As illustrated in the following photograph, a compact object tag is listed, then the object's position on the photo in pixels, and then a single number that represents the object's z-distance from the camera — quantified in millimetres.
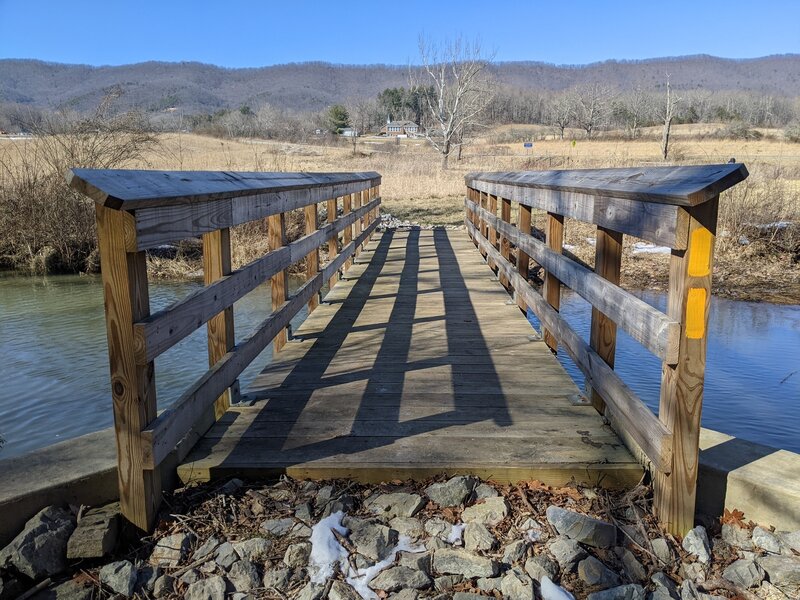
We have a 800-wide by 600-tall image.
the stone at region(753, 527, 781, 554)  2463
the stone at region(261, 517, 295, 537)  2555
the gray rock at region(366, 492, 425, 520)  2675
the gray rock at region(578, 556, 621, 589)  2283
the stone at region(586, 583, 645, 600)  2197
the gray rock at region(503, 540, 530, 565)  2396
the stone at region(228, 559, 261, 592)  2301
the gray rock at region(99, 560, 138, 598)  2268
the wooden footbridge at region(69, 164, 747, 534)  2408
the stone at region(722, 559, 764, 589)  2311
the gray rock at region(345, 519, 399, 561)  2439
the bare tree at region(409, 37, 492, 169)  54688
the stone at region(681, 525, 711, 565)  2438
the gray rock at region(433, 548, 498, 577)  2326
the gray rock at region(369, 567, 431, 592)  2270
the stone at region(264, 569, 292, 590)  2301
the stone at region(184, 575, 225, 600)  2246
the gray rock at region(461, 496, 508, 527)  2623
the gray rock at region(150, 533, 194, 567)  2430
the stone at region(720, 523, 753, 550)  2529
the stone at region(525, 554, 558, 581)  2314
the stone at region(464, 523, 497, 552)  2461
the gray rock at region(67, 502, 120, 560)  2373
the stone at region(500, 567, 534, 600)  2219
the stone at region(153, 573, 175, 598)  2283
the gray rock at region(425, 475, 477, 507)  2736
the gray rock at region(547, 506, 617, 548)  2457
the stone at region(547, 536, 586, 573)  2355
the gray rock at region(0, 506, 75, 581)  2279
